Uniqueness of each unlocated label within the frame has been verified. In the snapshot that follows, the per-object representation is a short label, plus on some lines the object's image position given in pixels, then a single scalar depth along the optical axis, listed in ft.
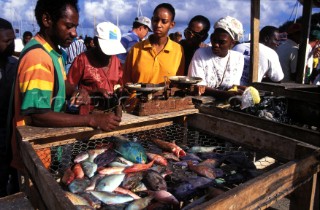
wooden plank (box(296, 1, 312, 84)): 17.81
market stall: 5.69
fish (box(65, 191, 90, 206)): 6.90
